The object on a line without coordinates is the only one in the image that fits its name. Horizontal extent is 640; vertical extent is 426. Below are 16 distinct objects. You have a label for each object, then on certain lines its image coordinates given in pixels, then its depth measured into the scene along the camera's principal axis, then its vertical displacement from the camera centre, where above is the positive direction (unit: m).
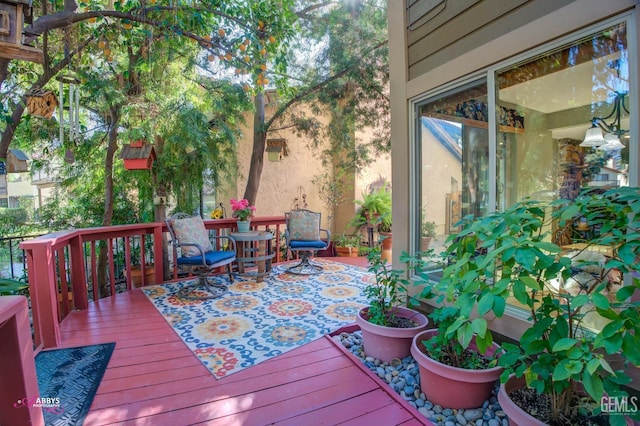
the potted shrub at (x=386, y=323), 2.26 -0.94
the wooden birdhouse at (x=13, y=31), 1.78 +0.99
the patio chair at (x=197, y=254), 3.79 -0.66
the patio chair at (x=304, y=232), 5.10 -0.53
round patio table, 4.48 -0.78
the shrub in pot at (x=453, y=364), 1.66 -0.97
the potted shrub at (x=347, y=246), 6.46 -0.99
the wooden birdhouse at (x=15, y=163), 3.36 +0.46
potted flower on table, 4.63 -0.18
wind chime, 2.76 +0.87
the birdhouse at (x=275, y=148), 5.29 +0.86
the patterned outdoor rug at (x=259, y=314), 2.49 -1.16
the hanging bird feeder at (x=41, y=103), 2.78 +0.91
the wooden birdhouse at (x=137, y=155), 4.13 +0.64
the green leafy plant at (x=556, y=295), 1.09 -0.42
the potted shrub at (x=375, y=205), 6.67 -0.16
